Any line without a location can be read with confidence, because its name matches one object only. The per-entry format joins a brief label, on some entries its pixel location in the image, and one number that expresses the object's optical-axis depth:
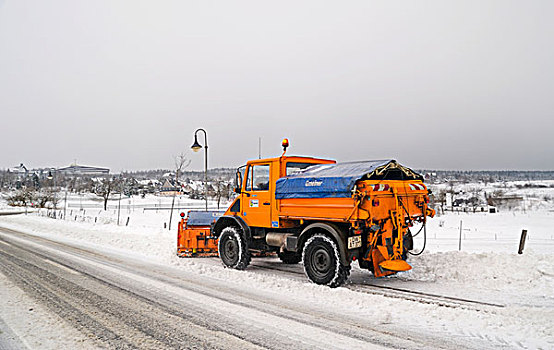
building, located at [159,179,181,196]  104.57
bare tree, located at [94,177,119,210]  49.31
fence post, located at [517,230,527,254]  9.45
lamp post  16.28
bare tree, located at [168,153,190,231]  24.93
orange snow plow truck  6.93
